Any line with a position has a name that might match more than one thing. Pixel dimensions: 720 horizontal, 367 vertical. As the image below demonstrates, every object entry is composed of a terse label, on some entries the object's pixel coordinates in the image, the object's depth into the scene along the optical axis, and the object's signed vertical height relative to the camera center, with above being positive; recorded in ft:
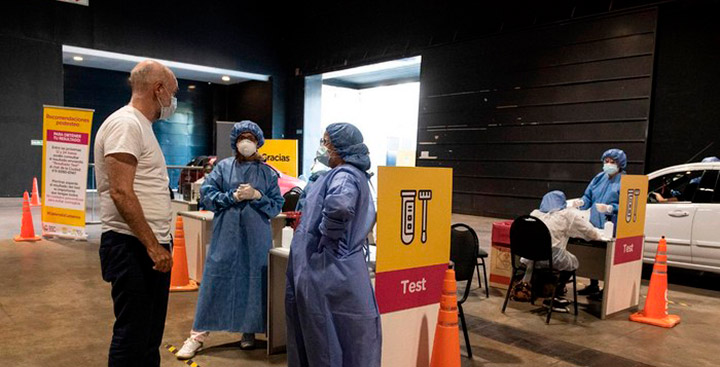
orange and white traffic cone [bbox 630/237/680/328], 14.11 -3.68
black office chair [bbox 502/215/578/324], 13.67 -2.18
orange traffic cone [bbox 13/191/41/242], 23.35 -4.14
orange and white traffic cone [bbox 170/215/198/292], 15.89 -3.78
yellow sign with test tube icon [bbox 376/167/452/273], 8.16 -0.98
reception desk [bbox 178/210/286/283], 15.71 -2.75
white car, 18.20 -1.82
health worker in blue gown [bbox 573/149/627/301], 17.24 -0.92
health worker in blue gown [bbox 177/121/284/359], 10.78 -2.27
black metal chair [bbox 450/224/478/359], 11.45 -2.11
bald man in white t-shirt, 6.36 -0.89
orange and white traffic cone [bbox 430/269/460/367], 8.86 -3.00
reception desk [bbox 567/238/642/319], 14.47 -3.24
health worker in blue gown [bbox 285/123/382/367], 7.15 -1.79
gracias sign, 28.25 +0.04
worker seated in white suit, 14.16 -1.81
